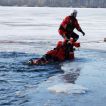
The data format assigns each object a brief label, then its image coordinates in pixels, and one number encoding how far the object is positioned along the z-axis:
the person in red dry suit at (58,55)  12.12
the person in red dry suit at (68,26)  13.30
